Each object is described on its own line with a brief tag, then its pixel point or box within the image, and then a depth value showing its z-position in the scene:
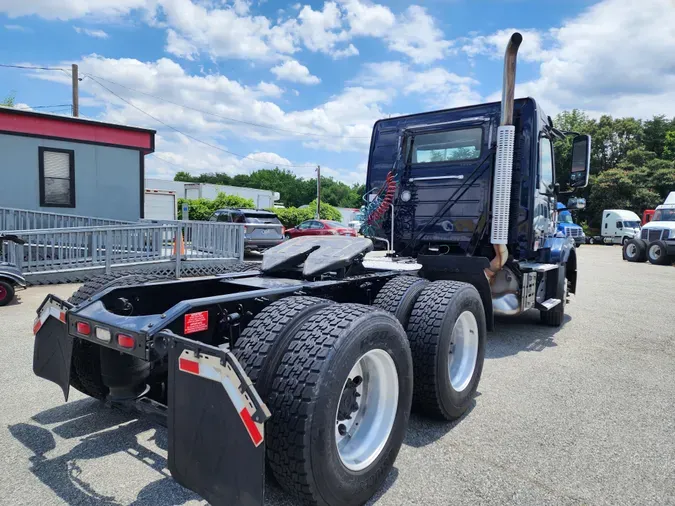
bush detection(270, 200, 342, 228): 28.97
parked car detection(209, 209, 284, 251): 15.11
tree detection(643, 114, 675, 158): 45.66
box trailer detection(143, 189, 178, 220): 22.00
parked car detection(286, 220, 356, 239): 19.80
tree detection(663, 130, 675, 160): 42.12
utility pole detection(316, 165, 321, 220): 30.95
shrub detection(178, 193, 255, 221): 27.89
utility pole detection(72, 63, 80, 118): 21.58
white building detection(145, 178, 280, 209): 40.25
